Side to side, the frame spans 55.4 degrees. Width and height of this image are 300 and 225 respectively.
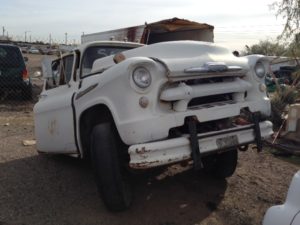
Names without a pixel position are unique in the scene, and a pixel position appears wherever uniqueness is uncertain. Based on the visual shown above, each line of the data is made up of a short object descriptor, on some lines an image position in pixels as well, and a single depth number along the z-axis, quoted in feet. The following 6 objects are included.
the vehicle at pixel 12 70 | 27.17
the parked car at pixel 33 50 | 119.92
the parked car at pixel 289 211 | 5.56
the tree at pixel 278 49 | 26.35
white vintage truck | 8.70
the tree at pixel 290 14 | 25.30
